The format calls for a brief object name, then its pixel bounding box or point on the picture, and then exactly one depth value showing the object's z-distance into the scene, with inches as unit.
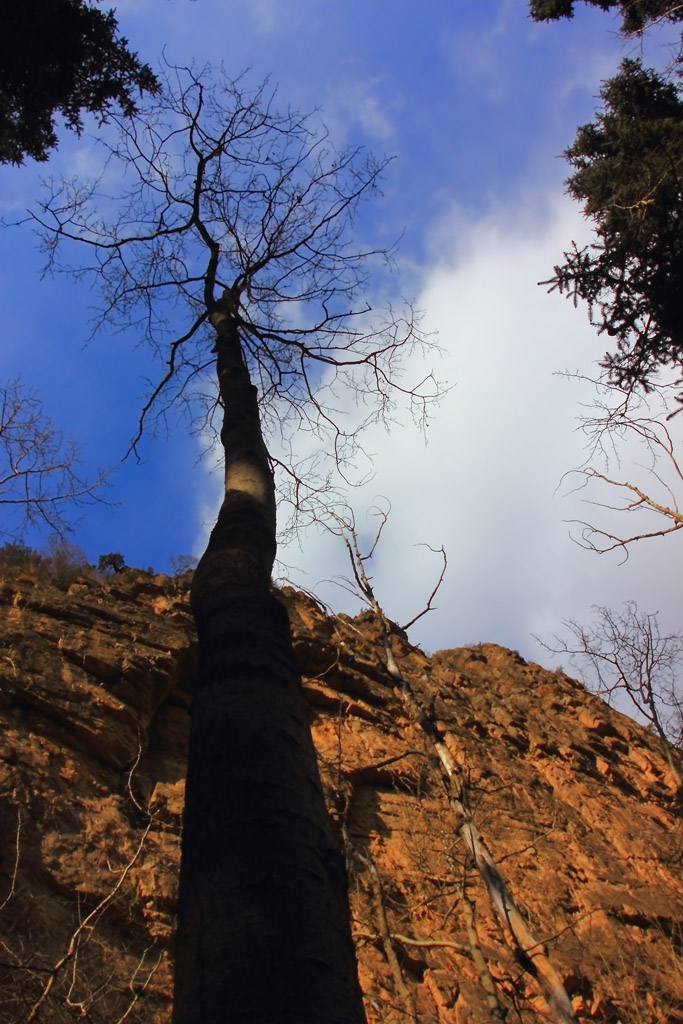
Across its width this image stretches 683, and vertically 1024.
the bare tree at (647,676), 323.3
